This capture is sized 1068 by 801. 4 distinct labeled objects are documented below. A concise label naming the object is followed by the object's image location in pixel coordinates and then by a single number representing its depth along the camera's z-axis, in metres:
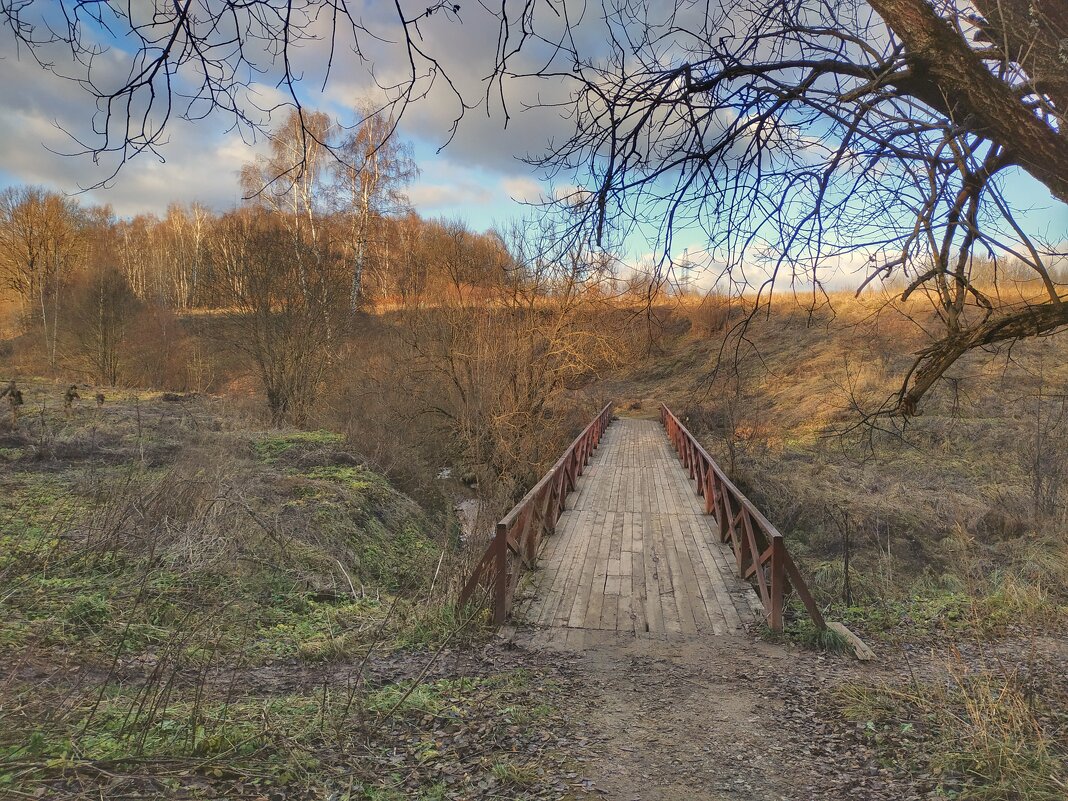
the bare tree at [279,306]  15.09
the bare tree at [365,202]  21.50
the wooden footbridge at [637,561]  5.62
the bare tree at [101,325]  23.17
